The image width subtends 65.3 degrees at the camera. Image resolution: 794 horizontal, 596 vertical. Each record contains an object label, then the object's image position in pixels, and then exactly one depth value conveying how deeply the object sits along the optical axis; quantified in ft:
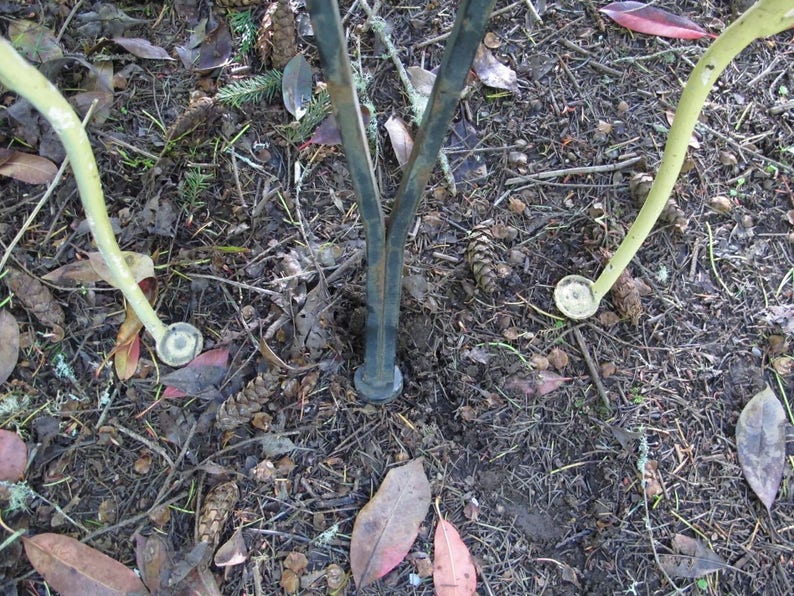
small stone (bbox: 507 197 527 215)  1.95
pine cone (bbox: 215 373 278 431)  1.61
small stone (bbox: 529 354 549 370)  1.80
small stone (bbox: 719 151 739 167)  2.07
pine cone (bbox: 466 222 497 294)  1.81
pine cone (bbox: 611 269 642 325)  1.84
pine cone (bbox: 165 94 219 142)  1.85
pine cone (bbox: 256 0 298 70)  1.93
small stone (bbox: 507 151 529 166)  2.00
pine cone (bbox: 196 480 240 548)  1.54
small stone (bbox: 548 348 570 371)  1.82
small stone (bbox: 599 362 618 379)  1.82
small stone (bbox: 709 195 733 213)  2.02
